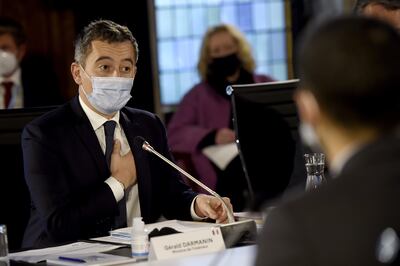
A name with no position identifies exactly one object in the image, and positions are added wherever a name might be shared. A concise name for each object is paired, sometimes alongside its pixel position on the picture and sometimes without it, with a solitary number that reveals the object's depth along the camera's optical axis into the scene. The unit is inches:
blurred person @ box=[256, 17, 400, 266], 97.5
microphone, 210.6
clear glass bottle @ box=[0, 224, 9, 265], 191.0
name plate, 175.2
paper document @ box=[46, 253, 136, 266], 177.9
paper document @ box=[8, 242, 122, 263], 190.1
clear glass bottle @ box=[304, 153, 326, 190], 208.8
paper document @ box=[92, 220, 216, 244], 203.6
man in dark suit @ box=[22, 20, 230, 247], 214.5
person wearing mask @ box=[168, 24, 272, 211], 428.5
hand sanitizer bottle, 180.1
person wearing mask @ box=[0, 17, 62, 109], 424.5
